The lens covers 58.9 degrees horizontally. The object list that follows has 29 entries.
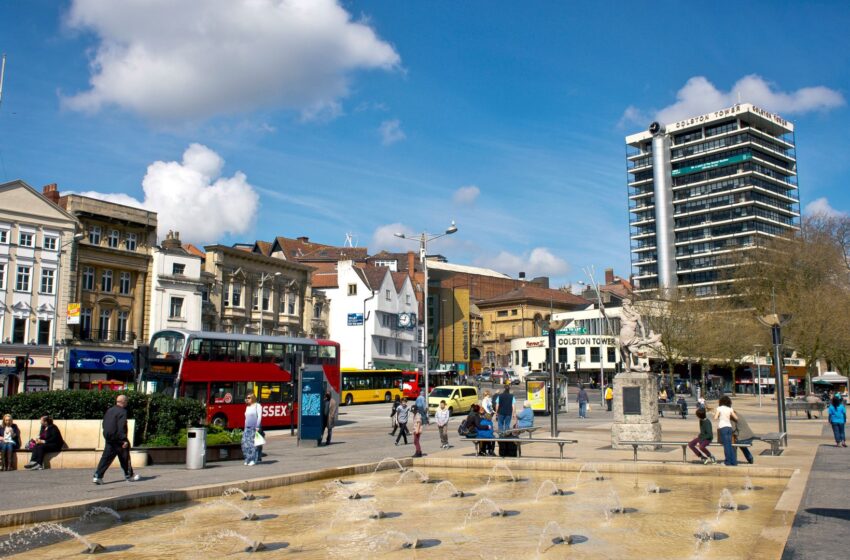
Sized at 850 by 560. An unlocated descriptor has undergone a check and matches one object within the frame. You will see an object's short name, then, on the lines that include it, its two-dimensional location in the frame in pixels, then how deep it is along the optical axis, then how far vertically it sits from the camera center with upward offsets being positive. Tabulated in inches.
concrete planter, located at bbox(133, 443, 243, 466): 698.8 -79.7
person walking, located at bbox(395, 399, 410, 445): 918.4 -55.2
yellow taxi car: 1697.8 -61.9
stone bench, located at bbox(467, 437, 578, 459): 706.2 -66.7
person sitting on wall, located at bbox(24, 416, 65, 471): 680.4 -67.0
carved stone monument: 777.6 -32.2
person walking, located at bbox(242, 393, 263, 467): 709.9 -62.2
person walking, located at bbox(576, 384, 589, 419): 1584.6 -71.6
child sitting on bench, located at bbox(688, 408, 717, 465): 648.4 -61.6
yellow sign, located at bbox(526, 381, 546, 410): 1588.3 -53.5
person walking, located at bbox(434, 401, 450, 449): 871.1 -60.5
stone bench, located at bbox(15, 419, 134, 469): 693.3 -69.1
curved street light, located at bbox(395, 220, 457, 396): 1583.3 +266.5
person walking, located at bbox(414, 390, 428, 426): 1213.7 -64.3
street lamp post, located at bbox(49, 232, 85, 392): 1888.5 +210.6
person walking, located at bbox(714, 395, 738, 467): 626.5 -48.9
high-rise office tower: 4434.1 +1095.6
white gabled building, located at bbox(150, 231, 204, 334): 2135.8 +230.7
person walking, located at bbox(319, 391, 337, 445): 935.0 -54.0
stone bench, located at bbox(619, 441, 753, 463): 637.7 -64.2
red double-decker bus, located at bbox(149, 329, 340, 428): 1138.0 +0.6
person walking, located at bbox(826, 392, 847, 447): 842.2 -52.6
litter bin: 668.7 -69.3
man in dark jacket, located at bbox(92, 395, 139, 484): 559.5 -50.4
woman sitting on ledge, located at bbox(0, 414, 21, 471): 676.7 -65.3
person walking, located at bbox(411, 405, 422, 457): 765.3 -58.9
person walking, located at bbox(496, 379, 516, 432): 873.5 -46.6
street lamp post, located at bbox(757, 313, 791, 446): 890.1 +26.7
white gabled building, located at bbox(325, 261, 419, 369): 3009.4 +212.7
